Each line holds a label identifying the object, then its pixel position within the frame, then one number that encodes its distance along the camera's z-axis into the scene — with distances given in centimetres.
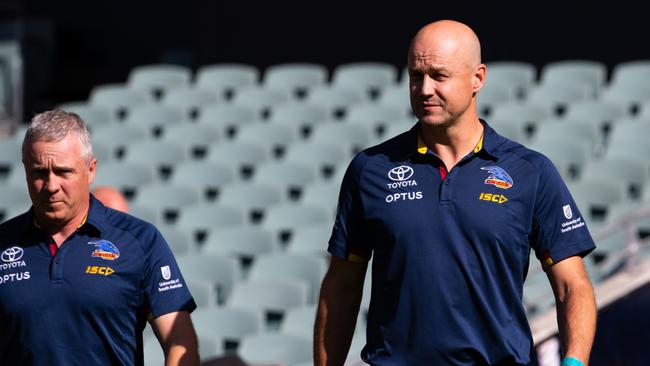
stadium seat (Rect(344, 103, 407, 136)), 1952
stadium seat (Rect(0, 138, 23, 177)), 1958
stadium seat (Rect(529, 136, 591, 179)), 1677
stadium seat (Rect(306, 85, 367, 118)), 2087
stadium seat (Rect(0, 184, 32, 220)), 1736
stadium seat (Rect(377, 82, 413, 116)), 1998
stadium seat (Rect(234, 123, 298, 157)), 1961
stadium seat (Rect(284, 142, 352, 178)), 1830
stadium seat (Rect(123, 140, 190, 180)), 1930
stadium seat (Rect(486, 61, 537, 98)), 2025
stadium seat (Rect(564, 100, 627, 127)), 1827
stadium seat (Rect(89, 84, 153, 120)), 2208
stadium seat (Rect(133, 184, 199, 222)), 1709
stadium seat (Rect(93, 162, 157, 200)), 1811
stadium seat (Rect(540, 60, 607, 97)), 1997
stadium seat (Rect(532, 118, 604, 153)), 1742
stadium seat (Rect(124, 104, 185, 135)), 2119
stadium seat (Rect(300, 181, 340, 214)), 1652
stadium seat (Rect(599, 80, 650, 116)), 1920
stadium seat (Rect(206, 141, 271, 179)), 1887
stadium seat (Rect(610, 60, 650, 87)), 1944
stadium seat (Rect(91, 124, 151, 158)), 2017
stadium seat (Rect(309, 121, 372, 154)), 1887
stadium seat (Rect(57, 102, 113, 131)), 2127
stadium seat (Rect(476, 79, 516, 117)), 1964
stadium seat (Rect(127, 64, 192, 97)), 2309
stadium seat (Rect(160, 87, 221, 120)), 2180
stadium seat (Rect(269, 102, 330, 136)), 2030
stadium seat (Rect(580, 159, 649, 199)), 1617
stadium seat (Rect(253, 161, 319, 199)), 1773
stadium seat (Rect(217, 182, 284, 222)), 1700
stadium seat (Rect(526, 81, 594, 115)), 1955
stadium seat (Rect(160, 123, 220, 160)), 2005
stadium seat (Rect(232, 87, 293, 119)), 2133
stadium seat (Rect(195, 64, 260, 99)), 2262
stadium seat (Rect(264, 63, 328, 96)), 2214
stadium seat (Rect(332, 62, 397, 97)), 2156
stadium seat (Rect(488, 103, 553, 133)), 1845
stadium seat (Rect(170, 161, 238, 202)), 1809
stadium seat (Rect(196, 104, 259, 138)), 2083
